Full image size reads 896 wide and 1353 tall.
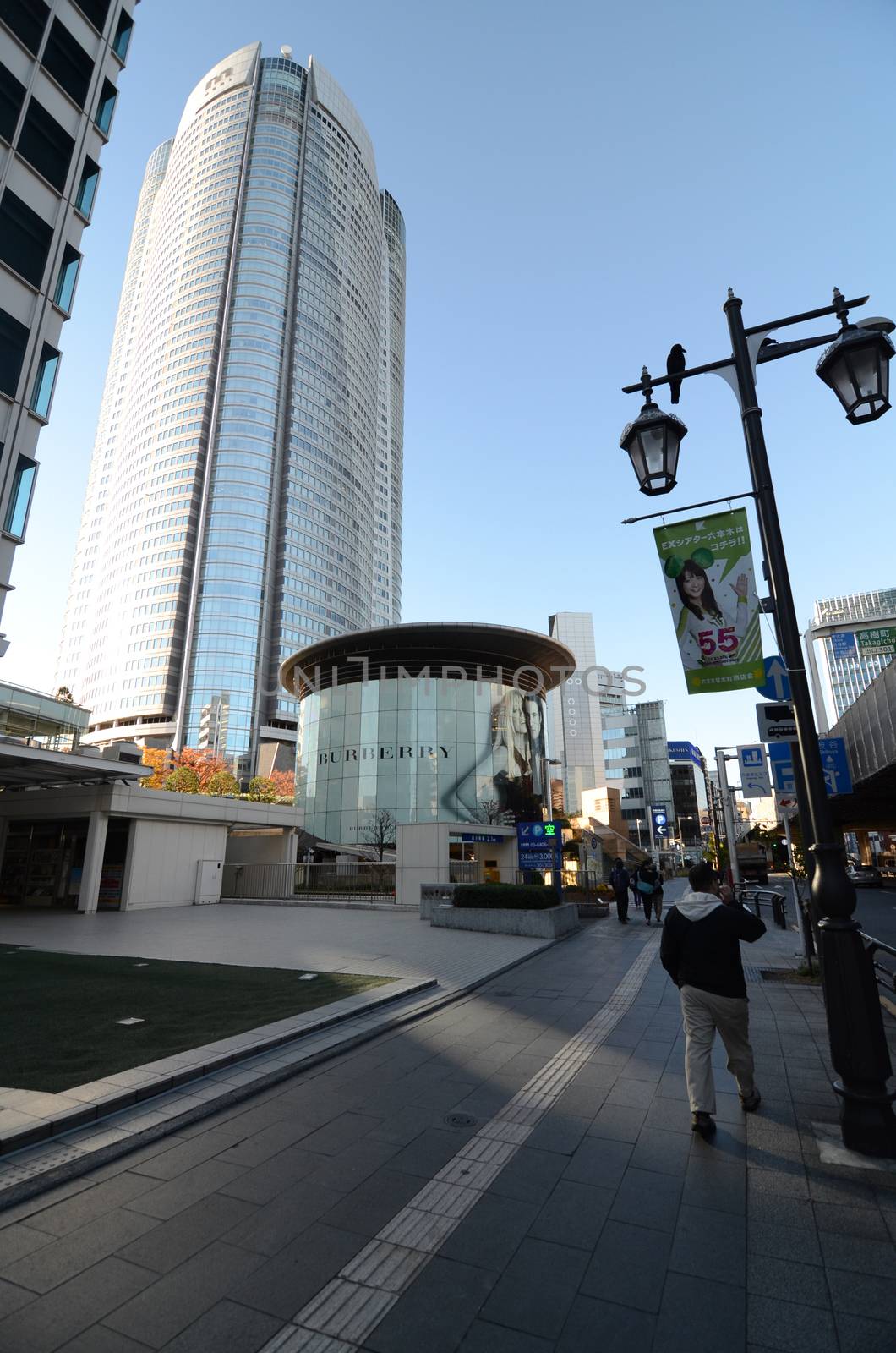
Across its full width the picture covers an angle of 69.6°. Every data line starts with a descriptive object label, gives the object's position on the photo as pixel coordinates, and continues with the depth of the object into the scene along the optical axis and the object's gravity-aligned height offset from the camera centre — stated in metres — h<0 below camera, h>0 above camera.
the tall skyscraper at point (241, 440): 110.72 +81.63
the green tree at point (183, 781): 63.00 +7.62
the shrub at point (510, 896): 17.75 -1.02
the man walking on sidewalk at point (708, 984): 5.03 -0.98
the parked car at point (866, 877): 44.88 -1.43
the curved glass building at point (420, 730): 46.56 +9.41
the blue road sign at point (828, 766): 11.87 +1.67
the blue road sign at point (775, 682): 7.86 +2.09
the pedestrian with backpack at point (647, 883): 20.03 -0.79
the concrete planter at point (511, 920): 17.08 -1.65
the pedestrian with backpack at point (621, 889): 20.64 -0.97
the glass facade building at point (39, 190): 14.48 +15.72
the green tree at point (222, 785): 64.69 +7.61
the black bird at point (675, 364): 6.92 +5.12
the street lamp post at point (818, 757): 4.54 +0.80
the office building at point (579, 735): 121.50 +23.85
